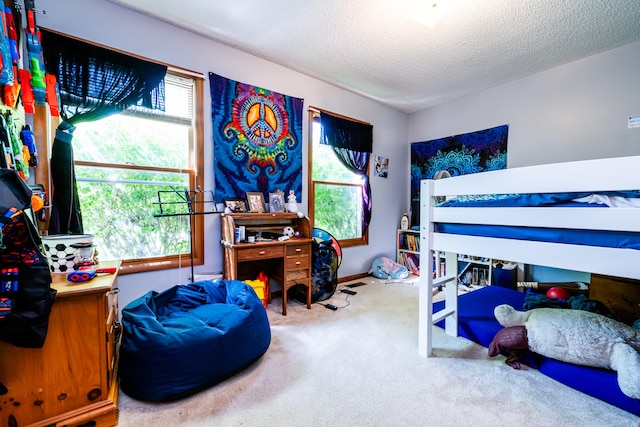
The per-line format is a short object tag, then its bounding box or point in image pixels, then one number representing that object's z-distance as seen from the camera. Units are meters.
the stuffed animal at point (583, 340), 1.29
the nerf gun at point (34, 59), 1.56
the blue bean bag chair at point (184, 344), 1.38
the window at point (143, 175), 2.10
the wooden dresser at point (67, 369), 1.08
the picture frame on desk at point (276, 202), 2.87
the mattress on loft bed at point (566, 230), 1.09
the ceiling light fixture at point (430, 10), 1.94
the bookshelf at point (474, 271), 3.32
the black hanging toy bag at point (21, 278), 0.95
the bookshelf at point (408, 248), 4.06
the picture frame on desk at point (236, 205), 2.61
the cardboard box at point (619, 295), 2.14
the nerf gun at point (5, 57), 1.16
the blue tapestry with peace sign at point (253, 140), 2.59
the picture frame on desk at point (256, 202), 2.74
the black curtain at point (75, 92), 1.86
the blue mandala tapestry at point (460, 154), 3.41
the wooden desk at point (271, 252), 2.39
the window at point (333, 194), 3.39
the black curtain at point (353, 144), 3.43
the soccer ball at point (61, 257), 1.35
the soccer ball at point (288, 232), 2.82
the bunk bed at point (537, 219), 1.07
